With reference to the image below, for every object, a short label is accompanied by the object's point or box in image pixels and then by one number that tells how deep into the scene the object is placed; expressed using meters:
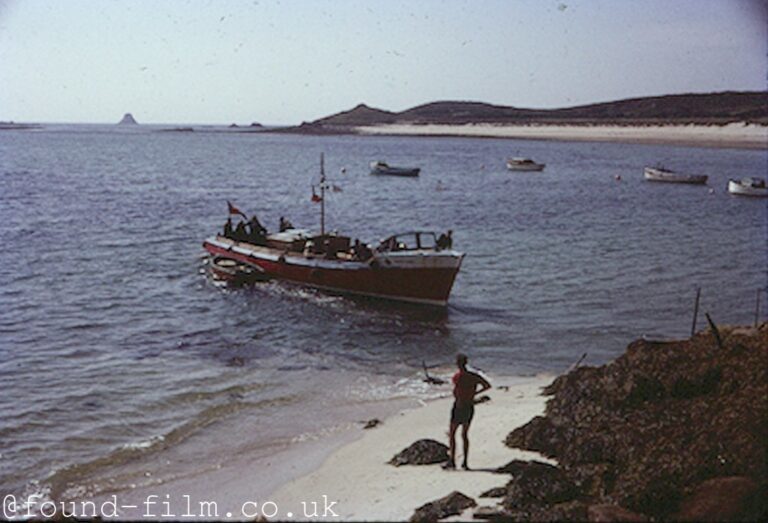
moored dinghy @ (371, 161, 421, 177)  87.12
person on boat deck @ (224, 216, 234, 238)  33.25
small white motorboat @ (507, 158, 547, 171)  93.31
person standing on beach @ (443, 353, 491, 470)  11.22
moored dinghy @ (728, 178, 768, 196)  64.00
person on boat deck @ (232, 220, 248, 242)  32.72
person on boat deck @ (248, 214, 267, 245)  32.12
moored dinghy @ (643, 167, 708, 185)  75.06
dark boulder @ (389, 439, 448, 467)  11.91
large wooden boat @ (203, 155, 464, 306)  26.33
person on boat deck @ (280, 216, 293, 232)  32.97
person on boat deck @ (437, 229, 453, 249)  26.61
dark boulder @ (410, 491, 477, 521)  9.23
